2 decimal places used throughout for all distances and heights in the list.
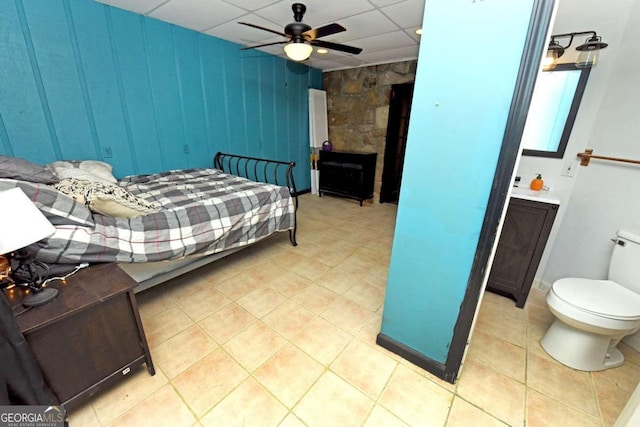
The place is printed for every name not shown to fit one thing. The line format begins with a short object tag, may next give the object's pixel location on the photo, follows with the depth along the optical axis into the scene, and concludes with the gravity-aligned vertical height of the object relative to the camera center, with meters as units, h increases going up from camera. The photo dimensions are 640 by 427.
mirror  1.89 +0.24
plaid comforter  1.34 -0.61
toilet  1.33 -0.86
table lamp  0.94 -0.39
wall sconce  1.57 +0.56
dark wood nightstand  1.02 -0.87
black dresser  4.38 -0.66
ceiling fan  2.12 +0.81
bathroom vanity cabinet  1.81 -0.74
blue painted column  0.97 -0.07
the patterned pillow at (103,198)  1.56 -0.43
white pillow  1.90 -0.36
